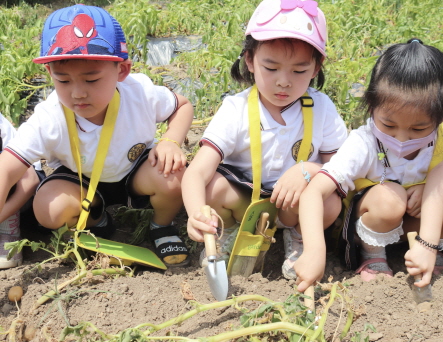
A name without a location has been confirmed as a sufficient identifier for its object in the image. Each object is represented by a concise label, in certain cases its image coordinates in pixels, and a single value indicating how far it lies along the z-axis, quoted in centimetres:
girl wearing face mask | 198
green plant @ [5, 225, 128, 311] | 210
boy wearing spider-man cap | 205
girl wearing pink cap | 213
